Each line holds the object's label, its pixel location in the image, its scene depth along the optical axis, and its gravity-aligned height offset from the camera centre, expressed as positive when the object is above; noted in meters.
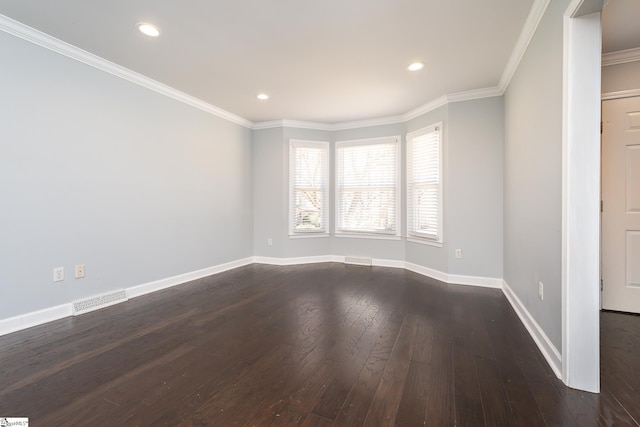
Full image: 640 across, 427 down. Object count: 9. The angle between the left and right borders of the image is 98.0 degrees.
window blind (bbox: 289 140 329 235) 5.09 +0.48
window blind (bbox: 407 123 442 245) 4.04 +0.44
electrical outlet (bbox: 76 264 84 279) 2.76 -0.60
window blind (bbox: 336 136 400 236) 4.84 +0.48
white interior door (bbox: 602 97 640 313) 2.69 +0.09
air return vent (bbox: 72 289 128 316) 2.74 -0.94
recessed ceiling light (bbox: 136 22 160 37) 2.34 +1.57
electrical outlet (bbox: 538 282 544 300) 2.08 -0.58
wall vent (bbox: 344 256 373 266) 4.96 -0.87
